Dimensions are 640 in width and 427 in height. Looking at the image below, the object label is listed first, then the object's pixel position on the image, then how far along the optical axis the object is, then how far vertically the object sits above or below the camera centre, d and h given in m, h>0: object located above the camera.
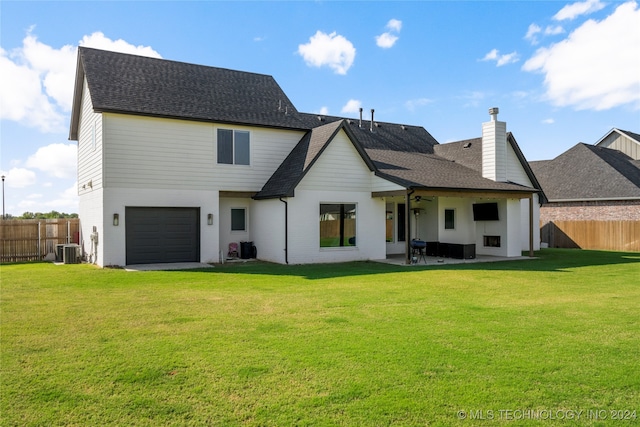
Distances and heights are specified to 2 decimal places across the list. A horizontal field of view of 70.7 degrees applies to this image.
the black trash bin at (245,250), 18.16 -0.97
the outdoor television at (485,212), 19.62 +0.57
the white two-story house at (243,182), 15.96 +1.68
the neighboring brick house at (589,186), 25.91 +2.34
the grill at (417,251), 16.70 -1.07
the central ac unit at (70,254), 17.00 -1.02
